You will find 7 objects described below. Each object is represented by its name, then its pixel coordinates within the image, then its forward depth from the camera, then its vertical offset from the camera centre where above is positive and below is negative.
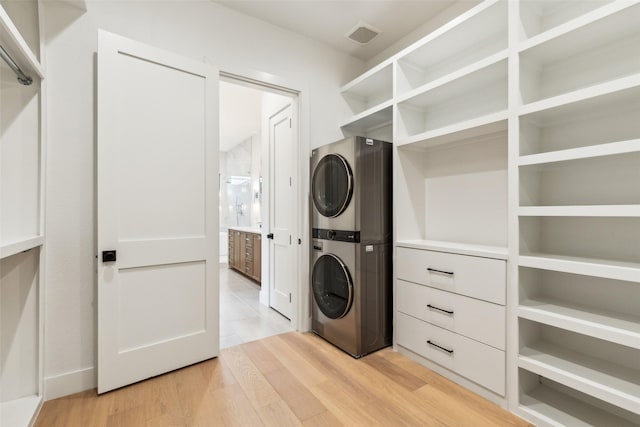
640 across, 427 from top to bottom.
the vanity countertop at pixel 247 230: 4.69 -0.30
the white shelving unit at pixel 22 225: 1.63 -0.07
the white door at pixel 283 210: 2.87 +0.03
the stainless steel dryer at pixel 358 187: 2.28 +0.21
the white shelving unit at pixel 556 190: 1.42 +0.14
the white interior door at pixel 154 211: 1.85 +0.01
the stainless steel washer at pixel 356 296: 2.29 -0.70
